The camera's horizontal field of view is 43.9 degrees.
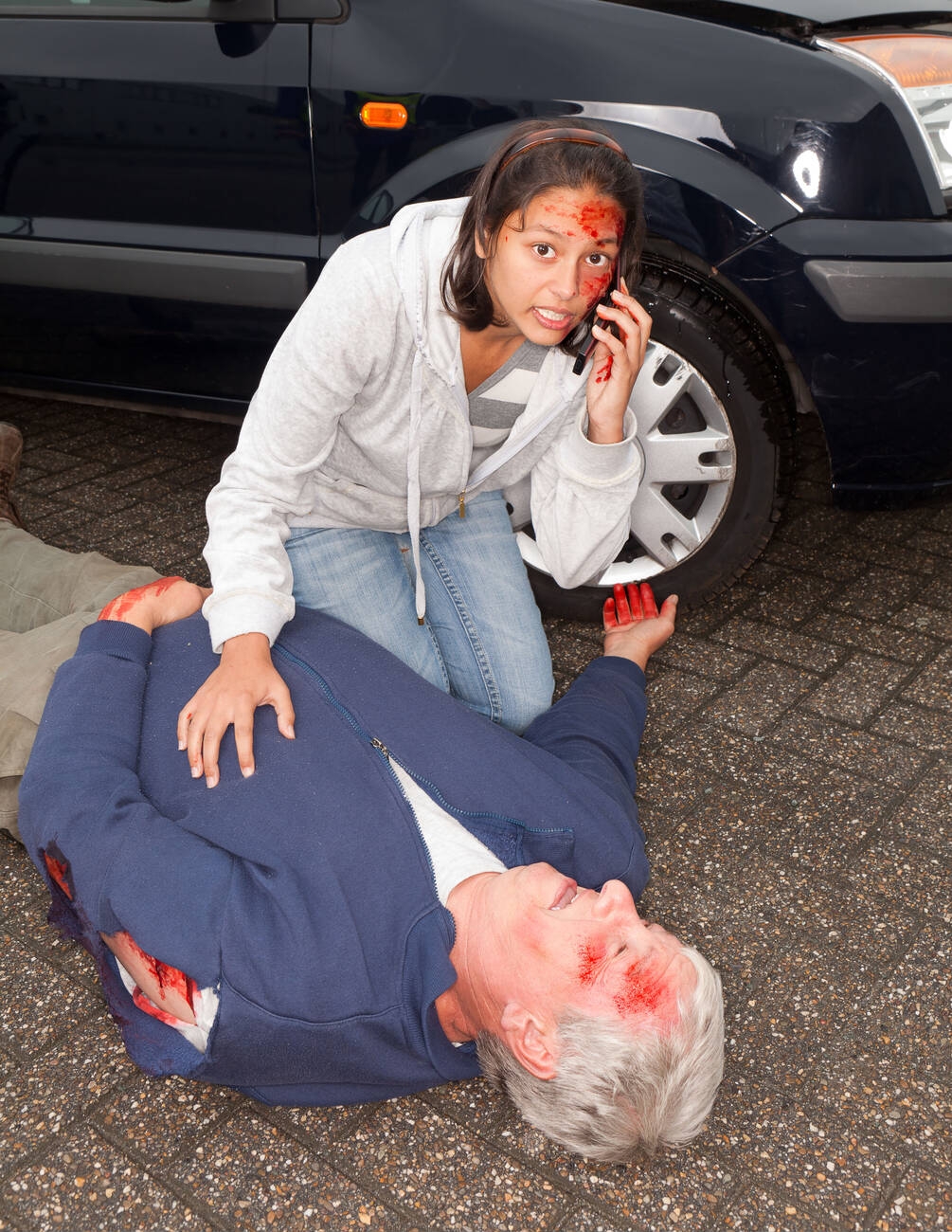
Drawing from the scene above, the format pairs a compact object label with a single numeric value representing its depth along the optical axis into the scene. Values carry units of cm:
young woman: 212
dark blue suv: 266
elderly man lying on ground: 165
